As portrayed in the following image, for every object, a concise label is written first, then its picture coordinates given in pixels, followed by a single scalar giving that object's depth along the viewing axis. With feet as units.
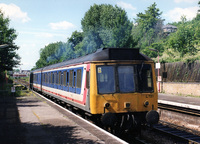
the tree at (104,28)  130.62
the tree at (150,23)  302.25
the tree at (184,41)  101.97
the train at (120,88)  31.53
